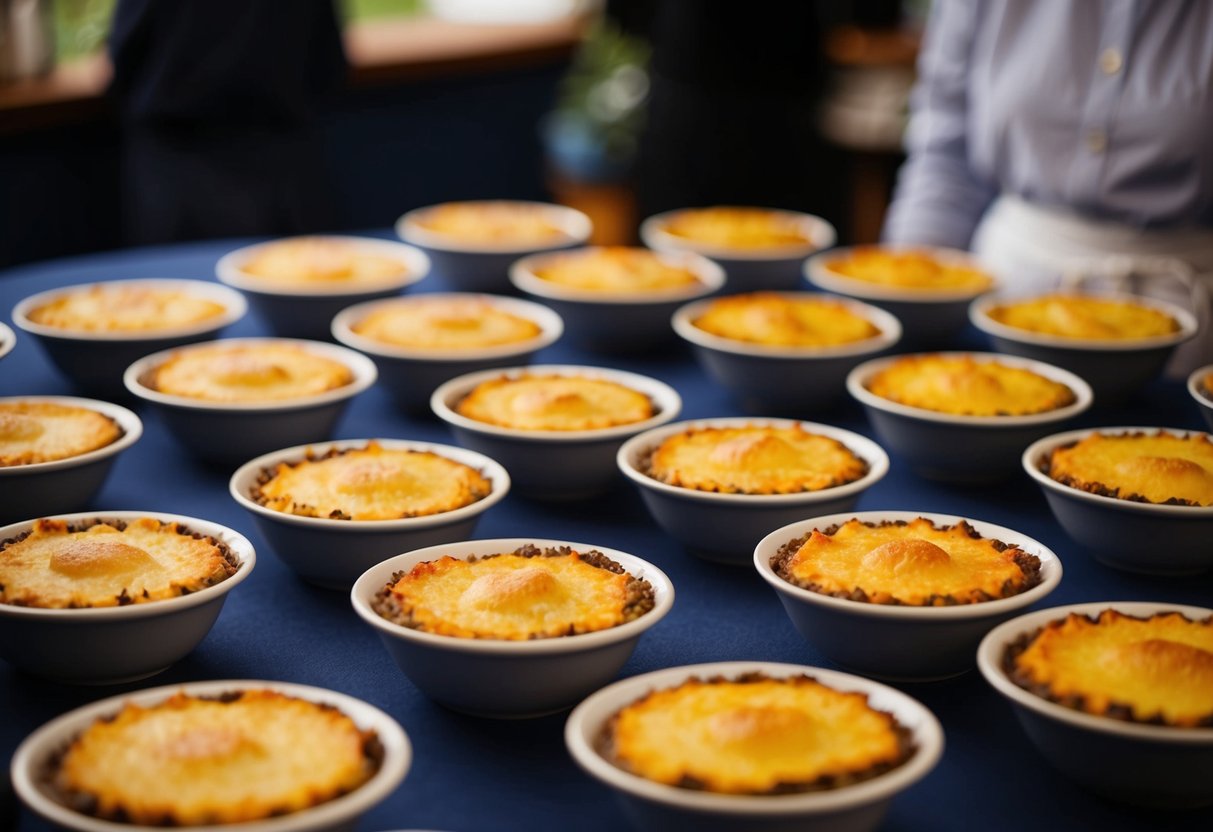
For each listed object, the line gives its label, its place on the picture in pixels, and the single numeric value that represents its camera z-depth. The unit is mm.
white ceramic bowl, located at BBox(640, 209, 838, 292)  1660
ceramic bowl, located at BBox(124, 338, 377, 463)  1316
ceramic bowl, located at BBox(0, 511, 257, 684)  1097
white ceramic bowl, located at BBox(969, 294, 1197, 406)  1420
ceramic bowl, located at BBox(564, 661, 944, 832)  1004
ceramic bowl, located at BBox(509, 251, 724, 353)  1522
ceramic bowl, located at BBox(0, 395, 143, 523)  1229
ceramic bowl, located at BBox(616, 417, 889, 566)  1218
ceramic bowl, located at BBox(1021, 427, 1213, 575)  1204
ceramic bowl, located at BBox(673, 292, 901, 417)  1418
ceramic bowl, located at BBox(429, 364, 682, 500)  1295
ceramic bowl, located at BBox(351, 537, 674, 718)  1085
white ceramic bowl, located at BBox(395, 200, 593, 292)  1657
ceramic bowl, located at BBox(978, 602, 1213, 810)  1043
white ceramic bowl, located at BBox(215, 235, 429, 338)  1529
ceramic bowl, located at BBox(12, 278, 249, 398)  1402
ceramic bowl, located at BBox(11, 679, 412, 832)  993
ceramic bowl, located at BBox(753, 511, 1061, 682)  1116
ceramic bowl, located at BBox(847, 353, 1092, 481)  1313
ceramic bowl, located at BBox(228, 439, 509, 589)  1184
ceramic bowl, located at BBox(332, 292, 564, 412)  1411
